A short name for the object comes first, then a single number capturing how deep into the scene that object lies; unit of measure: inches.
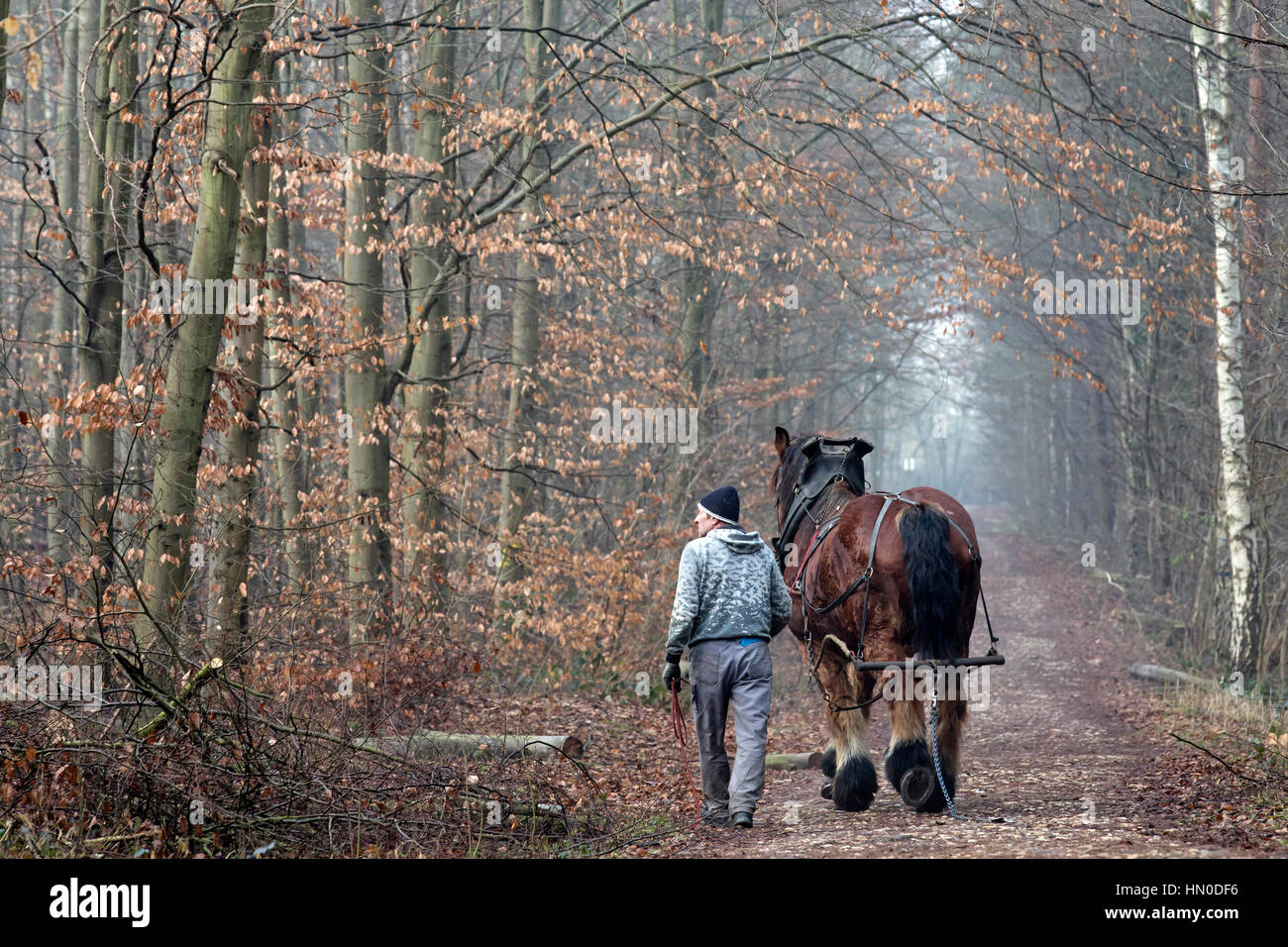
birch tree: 523.2
